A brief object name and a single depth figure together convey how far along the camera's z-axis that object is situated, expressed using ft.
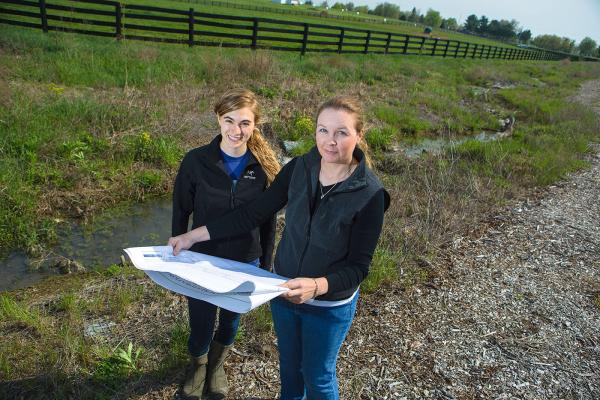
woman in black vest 6.23
